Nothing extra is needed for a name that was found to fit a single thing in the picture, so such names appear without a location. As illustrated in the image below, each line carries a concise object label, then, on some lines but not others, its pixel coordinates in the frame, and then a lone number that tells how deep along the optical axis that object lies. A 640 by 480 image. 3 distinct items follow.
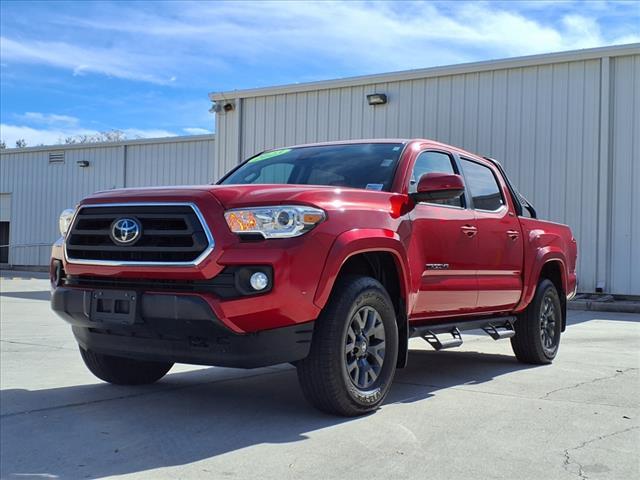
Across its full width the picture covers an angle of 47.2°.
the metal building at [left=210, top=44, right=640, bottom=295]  15.32
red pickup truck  4.26
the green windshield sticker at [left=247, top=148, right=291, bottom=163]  6.45
